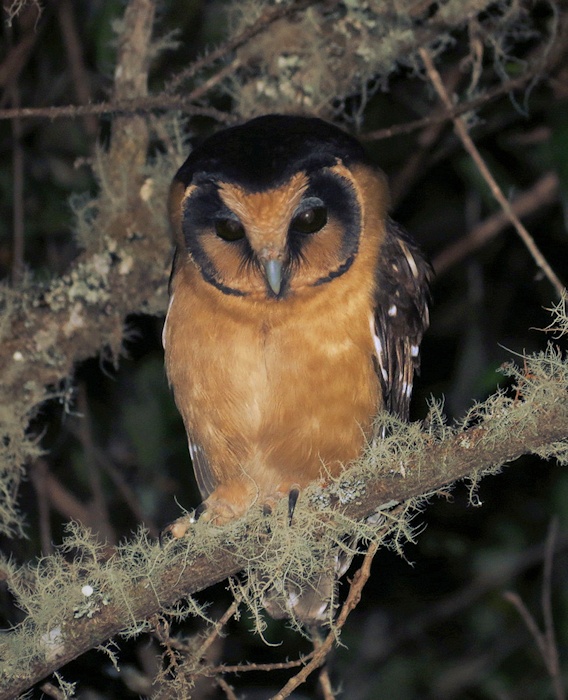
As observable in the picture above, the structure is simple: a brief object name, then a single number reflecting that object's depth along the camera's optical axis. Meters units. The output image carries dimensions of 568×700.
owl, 4.68
